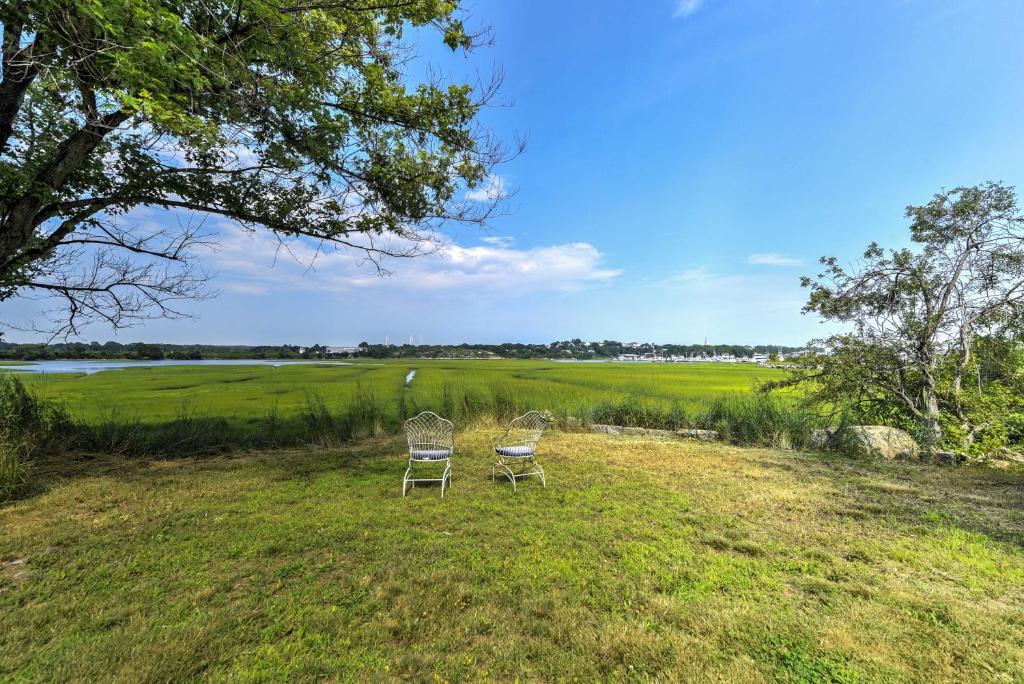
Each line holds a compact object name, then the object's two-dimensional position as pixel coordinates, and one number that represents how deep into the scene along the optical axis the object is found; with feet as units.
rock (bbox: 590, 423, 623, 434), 36.52
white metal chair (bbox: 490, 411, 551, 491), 19.16
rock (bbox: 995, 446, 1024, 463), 23.35
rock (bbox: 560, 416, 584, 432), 37.35
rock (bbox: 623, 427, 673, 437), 34.63
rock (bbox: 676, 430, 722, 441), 33.83
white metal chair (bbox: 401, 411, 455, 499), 17.93
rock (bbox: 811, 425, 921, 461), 26.04
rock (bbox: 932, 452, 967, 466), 23.65
